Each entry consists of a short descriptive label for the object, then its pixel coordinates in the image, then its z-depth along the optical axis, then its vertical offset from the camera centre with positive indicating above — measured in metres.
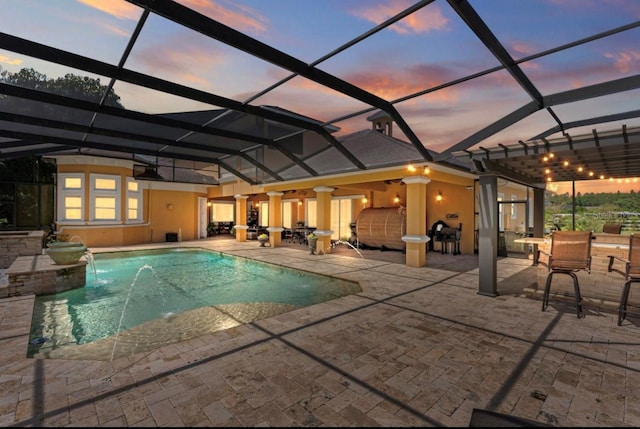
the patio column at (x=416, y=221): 8.70 -0.21
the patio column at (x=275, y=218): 14.09 -0.24
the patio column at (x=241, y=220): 16.55 -0.41
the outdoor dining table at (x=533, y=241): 6.22 -0.57
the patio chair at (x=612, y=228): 8.77 -0.39
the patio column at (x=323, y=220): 11.74 -0.27
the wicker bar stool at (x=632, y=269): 4.07 -0.75
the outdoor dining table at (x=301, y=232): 16.23 -1.10
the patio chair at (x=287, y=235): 17.53 -1.36
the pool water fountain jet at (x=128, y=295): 3.71 -1.78
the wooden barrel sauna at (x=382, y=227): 12.00 -0.58
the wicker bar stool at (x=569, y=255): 4.51 -0.63
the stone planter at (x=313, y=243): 11.70 -1.19
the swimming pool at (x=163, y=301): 4.16 -1.77
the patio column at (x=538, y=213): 8.61 +0.05
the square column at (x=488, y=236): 5.61 -0.42
